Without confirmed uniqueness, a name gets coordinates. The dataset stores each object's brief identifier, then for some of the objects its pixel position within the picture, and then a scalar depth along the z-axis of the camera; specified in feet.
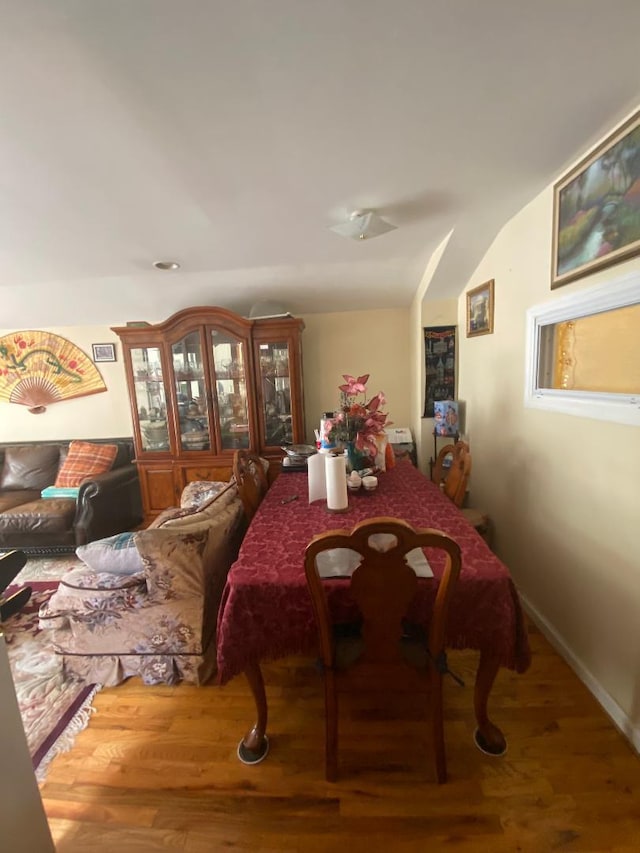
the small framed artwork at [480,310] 7.47
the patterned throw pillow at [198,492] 8.18
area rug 4.42
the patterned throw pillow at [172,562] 4.73
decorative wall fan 11.66
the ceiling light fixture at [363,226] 6.02
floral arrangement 6.05
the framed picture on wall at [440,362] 9.39
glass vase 6.26
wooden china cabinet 10.02
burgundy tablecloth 3.49
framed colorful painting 3.96
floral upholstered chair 4.89
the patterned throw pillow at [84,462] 10.31
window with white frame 4.09
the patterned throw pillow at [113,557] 5.29
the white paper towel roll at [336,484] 4.95
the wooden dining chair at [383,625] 3.00
